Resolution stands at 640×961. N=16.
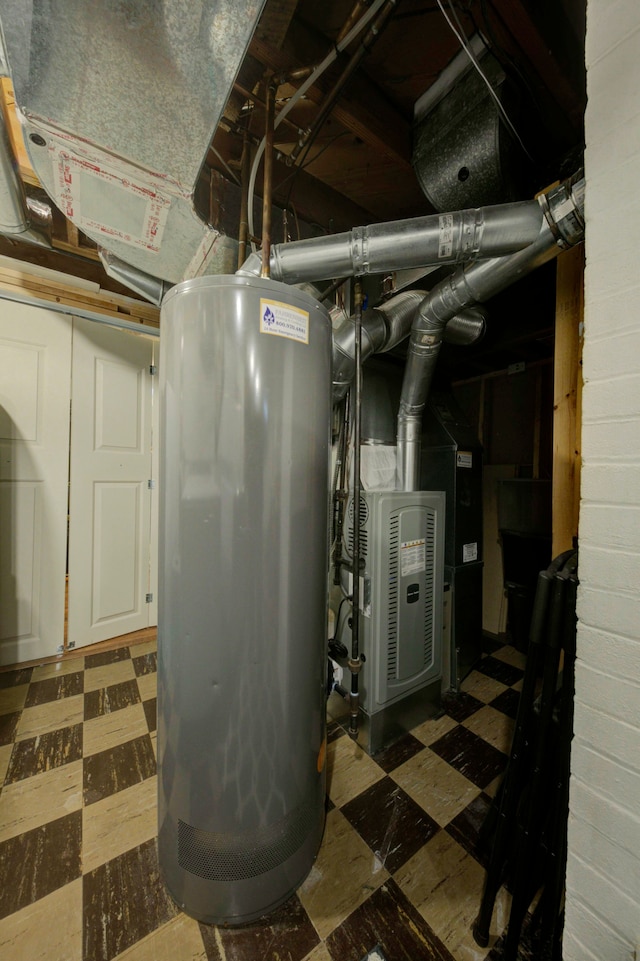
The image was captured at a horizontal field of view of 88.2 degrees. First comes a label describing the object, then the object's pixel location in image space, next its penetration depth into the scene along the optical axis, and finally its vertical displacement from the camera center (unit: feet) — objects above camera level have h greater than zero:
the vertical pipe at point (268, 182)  3.46 +3.16
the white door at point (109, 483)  7.28 -0.26
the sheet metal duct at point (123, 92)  2.48 +3.30
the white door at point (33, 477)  6.63 -0.13
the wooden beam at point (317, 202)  5.09 +4.64
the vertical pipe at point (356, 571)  4.11 -1.23
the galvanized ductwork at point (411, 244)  3.58 +2.64
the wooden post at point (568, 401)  3.82 +0.94
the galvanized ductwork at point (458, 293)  3.43 +2.56
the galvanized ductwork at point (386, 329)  5.40 +2.55
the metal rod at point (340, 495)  5.90 -0.35
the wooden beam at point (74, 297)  6.64 +3.80
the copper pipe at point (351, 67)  3.00 +4.14
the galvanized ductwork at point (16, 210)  3.68 +3.50
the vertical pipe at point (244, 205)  4.22 +3.49
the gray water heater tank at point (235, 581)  2.74 -0.92
